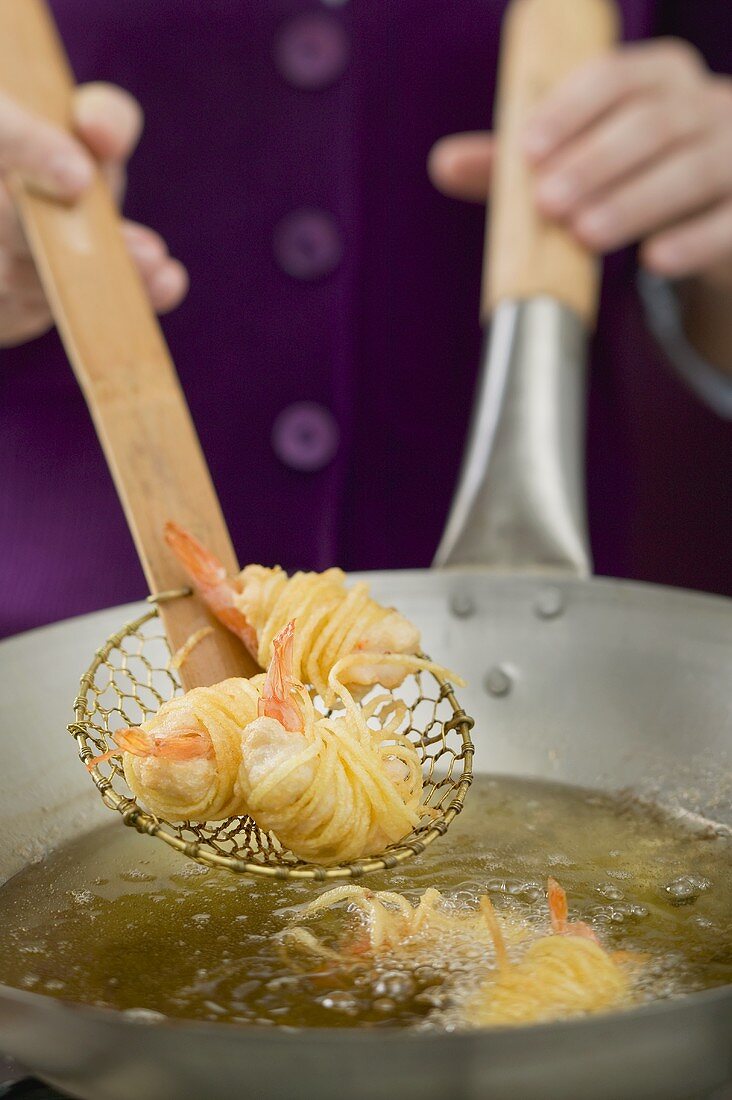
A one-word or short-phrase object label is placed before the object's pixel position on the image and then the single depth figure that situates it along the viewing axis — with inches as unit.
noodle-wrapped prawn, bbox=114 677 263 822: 25.1
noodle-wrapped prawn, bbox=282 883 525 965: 25.0
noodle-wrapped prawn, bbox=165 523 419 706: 26.5
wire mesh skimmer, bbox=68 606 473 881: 25.4
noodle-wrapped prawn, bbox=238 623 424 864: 25.1
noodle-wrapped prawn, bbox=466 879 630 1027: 23.5
